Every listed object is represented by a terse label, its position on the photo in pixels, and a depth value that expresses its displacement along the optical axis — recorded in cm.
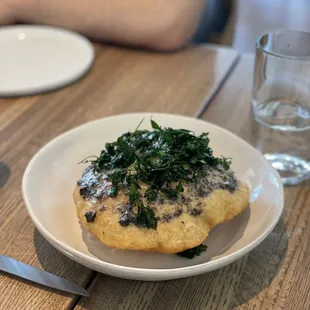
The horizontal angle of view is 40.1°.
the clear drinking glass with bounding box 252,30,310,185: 83
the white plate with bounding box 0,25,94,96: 113
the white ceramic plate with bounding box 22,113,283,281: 56
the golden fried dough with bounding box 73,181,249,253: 58
